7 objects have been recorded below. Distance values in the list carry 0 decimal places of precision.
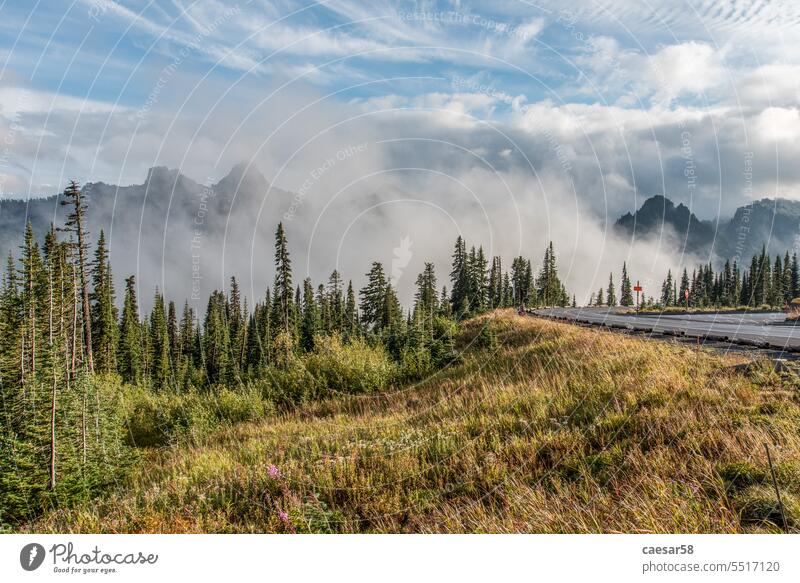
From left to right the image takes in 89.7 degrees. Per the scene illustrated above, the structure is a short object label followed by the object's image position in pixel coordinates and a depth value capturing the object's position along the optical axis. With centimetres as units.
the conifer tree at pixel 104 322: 4412
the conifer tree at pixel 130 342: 5799
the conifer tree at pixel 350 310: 6048
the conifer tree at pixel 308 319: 5162
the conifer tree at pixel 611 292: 11144
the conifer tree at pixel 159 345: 6397
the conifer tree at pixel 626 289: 8828
